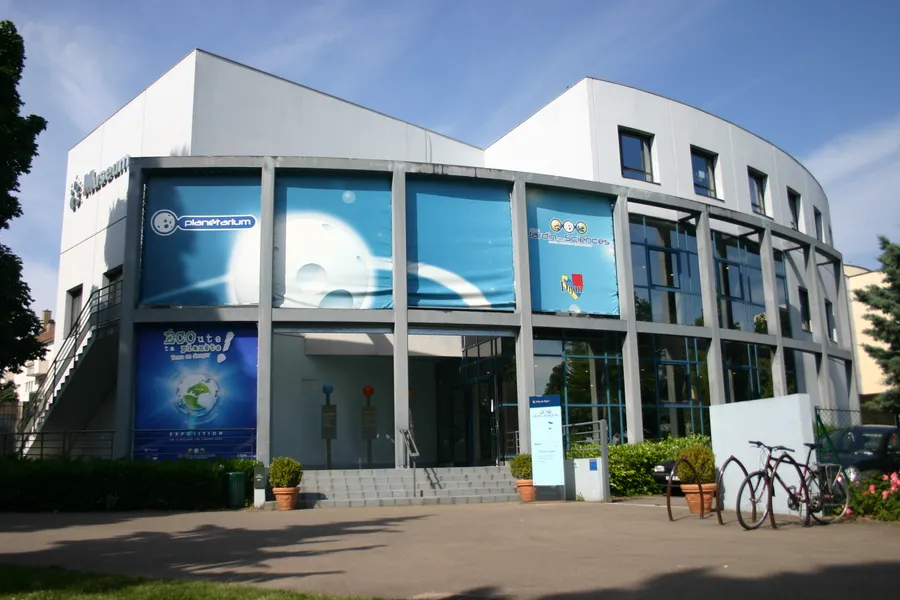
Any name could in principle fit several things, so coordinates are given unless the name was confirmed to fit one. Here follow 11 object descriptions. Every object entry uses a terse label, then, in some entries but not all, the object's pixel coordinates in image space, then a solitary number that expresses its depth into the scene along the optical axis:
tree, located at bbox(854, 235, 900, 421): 29.77
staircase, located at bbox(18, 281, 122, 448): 22.09
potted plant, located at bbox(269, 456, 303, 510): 16.50
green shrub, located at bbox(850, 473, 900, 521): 11.12
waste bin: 16.84
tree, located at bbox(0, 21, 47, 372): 18.61
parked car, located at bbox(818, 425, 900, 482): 13.34
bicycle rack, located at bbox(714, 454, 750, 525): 11.16
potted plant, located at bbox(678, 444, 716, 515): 12.84
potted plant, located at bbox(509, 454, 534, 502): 17.80
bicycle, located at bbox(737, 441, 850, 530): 10.64
